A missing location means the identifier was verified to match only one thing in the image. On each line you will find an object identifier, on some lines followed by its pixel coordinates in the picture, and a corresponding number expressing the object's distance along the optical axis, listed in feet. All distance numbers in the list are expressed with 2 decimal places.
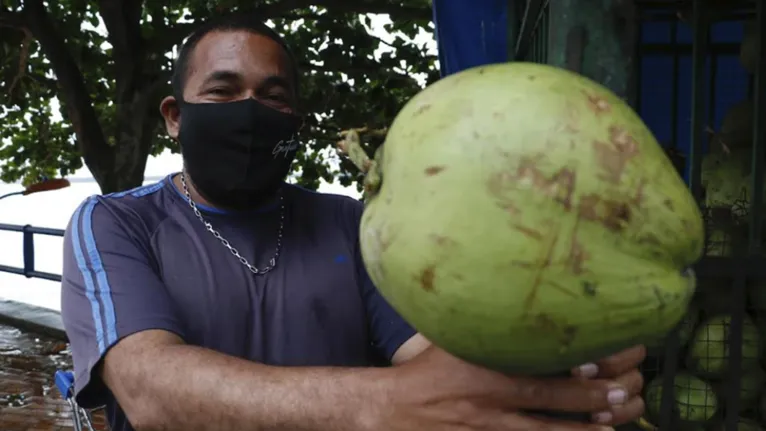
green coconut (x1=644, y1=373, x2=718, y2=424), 4.11
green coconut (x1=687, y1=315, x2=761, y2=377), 4.09
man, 4.10
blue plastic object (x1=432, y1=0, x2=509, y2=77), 6.82
